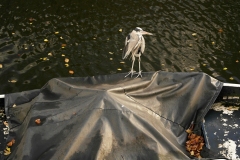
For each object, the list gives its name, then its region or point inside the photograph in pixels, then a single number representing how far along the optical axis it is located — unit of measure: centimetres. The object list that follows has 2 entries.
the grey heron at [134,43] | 563
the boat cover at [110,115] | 467
